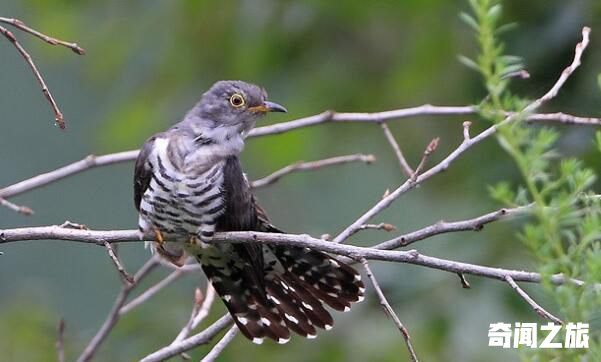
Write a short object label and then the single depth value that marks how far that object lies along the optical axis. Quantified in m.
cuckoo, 6.69
